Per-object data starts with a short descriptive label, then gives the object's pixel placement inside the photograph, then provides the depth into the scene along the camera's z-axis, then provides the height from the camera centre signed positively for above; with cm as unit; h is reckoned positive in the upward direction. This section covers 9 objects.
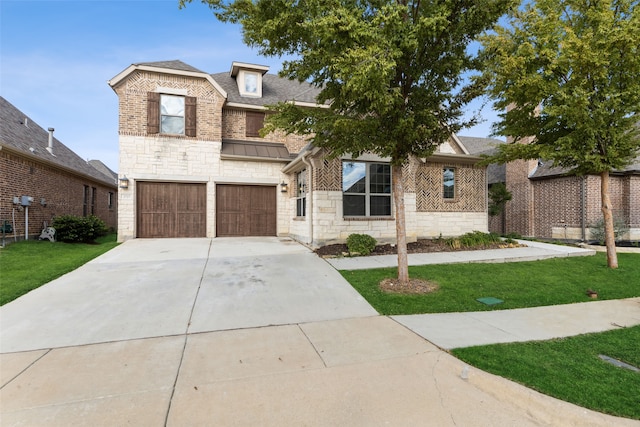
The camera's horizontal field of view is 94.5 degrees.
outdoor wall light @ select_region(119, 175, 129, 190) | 1164 +136
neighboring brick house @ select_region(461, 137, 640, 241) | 1441 +69
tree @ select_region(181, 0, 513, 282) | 470 +283
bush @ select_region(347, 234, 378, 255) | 922 -90
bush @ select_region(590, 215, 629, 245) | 1361 -74
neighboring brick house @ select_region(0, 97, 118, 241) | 1051 +168
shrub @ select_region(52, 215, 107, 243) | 1170 -46
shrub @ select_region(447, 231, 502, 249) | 1040 -91
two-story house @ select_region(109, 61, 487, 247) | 1053 +143
